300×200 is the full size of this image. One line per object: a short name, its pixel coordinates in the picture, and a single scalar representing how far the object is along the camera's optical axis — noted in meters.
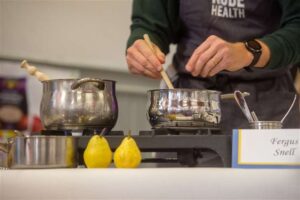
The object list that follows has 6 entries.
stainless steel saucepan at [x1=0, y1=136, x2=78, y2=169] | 1.66
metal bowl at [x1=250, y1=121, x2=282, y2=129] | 1.70
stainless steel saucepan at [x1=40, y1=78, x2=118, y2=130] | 1.84
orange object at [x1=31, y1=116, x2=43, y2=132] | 4.36
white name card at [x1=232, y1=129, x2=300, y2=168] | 1.61
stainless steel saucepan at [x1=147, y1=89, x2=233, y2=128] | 1.81
